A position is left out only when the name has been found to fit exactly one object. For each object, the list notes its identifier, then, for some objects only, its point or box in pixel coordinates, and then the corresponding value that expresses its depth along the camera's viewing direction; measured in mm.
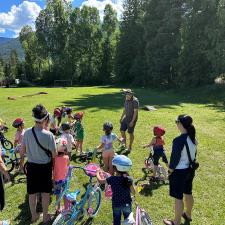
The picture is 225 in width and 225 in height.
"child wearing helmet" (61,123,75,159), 6305
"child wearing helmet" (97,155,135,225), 3788
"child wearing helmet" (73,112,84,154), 7900
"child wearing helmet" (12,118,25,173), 6696
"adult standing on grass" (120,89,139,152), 8121
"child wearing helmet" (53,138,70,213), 4881
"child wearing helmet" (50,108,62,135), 8308
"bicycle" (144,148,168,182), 6444
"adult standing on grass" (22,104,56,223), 4351
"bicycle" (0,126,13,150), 8570
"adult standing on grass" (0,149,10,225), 3814
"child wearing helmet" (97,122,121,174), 6218
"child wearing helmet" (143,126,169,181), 6110
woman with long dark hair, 4324
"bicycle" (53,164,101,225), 4209
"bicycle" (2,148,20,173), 6971
